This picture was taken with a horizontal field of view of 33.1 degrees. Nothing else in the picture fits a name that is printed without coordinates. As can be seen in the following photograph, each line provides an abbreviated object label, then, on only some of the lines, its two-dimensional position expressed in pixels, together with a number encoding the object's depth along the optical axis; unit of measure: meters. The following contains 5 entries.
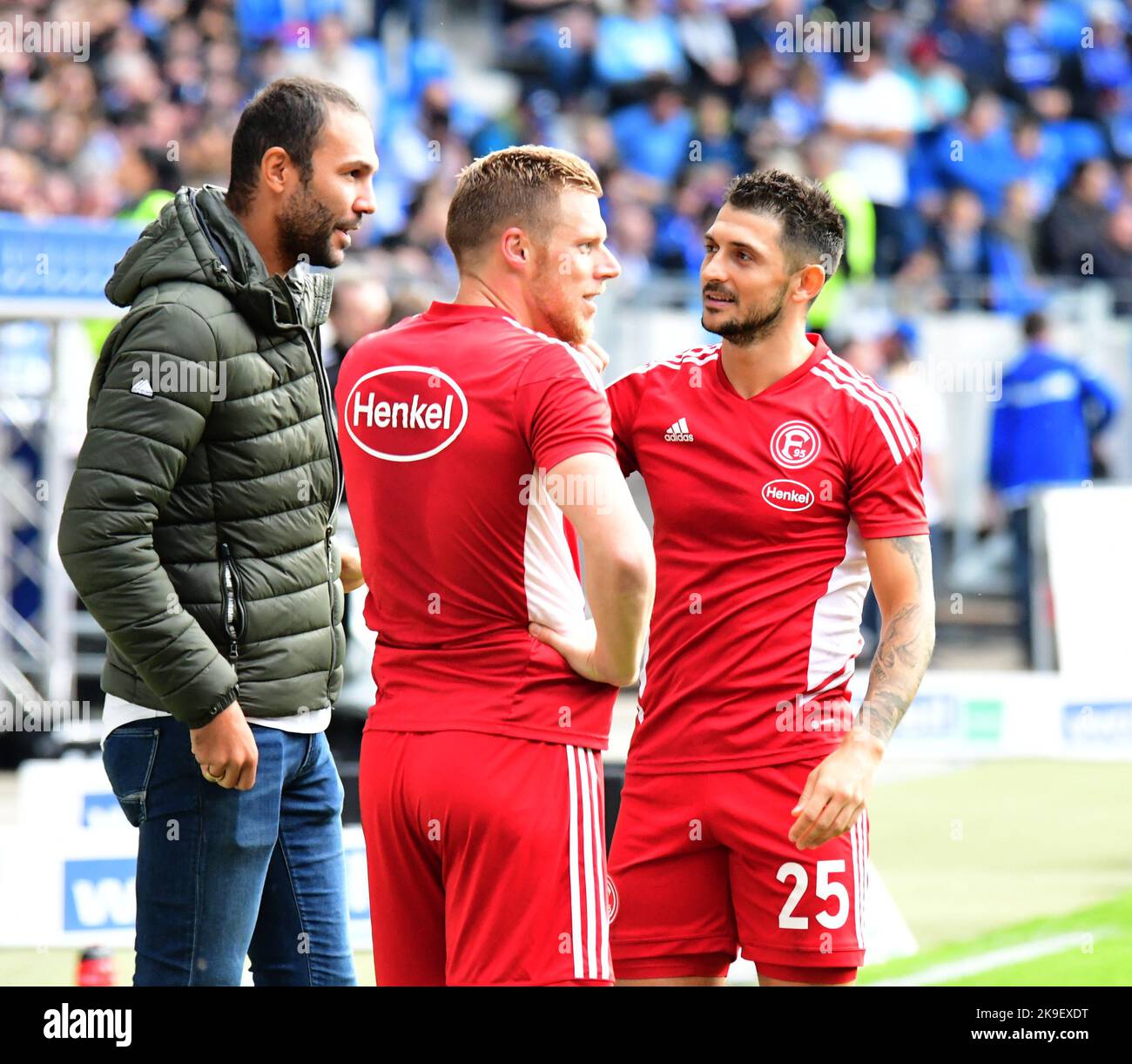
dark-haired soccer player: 3.83
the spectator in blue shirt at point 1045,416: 12.26
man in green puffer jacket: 3.37
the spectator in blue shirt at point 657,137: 15.42
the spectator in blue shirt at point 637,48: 16.34
